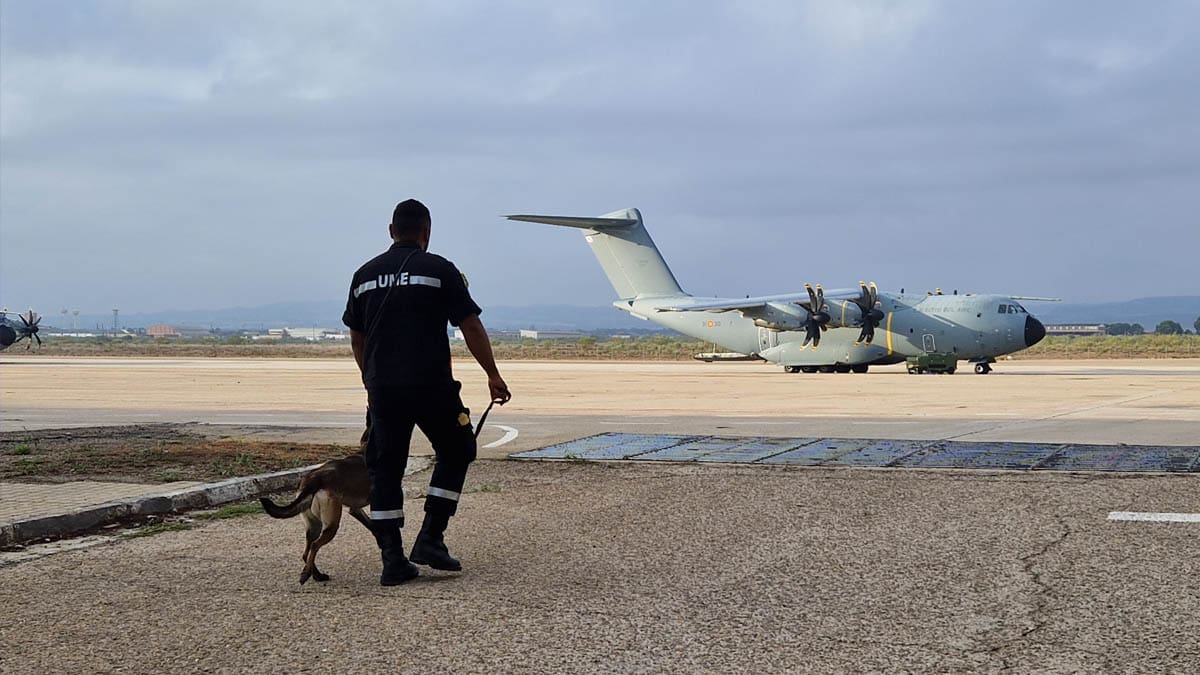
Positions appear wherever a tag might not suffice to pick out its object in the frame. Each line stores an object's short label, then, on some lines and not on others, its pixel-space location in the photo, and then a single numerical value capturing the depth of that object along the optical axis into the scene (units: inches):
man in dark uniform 227.5
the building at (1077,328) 7175.2
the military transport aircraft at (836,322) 1434.5
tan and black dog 228.4
